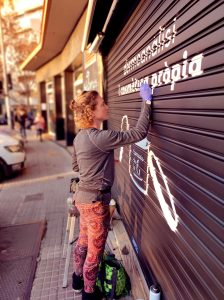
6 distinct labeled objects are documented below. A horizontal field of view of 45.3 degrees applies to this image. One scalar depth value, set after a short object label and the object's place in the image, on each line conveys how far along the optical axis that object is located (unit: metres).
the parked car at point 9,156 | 7.36
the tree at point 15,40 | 22.40
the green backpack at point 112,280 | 2.67
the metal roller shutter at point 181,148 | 1.48
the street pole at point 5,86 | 15.04
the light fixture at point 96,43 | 4.20
